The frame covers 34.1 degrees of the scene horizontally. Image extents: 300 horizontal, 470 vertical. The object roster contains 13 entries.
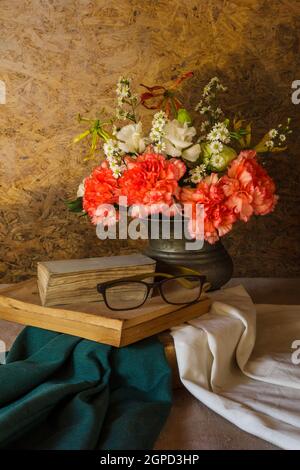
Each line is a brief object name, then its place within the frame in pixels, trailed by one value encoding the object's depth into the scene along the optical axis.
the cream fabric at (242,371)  0.77
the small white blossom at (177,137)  1.04
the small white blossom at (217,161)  1.05
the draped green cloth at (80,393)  0.69
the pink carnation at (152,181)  1.00
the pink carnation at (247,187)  1.02
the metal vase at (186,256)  1.09
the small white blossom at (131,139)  1.09
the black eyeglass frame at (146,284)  0.89
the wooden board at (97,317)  0.85
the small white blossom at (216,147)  1.06
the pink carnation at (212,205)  1.01
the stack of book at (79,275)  0.91
